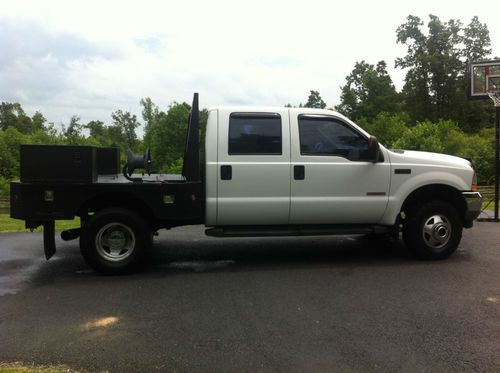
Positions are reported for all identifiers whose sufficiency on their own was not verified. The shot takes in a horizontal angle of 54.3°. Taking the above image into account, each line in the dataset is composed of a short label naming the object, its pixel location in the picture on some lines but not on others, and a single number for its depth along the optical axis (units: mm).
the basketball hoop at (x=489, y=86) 11430
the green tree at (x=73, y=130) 59894
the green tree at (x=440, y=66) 52281
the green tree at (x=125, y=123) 72500
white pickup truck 5996
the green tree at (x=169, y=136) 42500
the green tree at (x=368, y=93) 64562
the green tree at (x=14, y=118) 89188
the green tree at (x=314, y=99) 82238
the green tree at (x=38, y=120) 81100
